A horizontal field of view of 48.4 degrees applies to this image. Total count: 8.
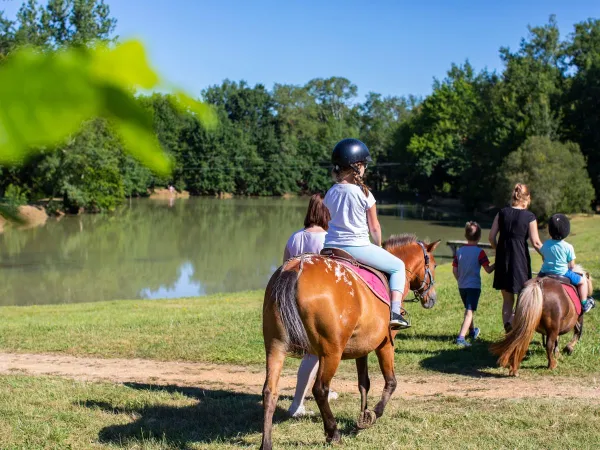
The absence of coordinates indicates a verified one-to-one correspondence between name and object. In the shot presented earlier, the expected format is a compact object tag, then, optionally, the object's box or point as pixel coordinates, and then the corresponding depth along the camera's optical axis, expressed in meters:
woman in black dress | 9.00
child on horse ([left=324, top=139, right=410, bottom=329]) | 5.74
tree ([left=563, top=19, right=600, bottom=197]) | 48.69
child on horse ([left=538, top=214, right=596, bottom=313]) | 8.80
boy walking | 10.09
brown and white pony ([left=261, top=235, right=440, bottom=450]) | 5.15
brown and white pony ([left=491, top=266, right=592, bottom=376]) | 8.16
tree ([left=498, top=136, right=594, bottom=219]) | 43.00
